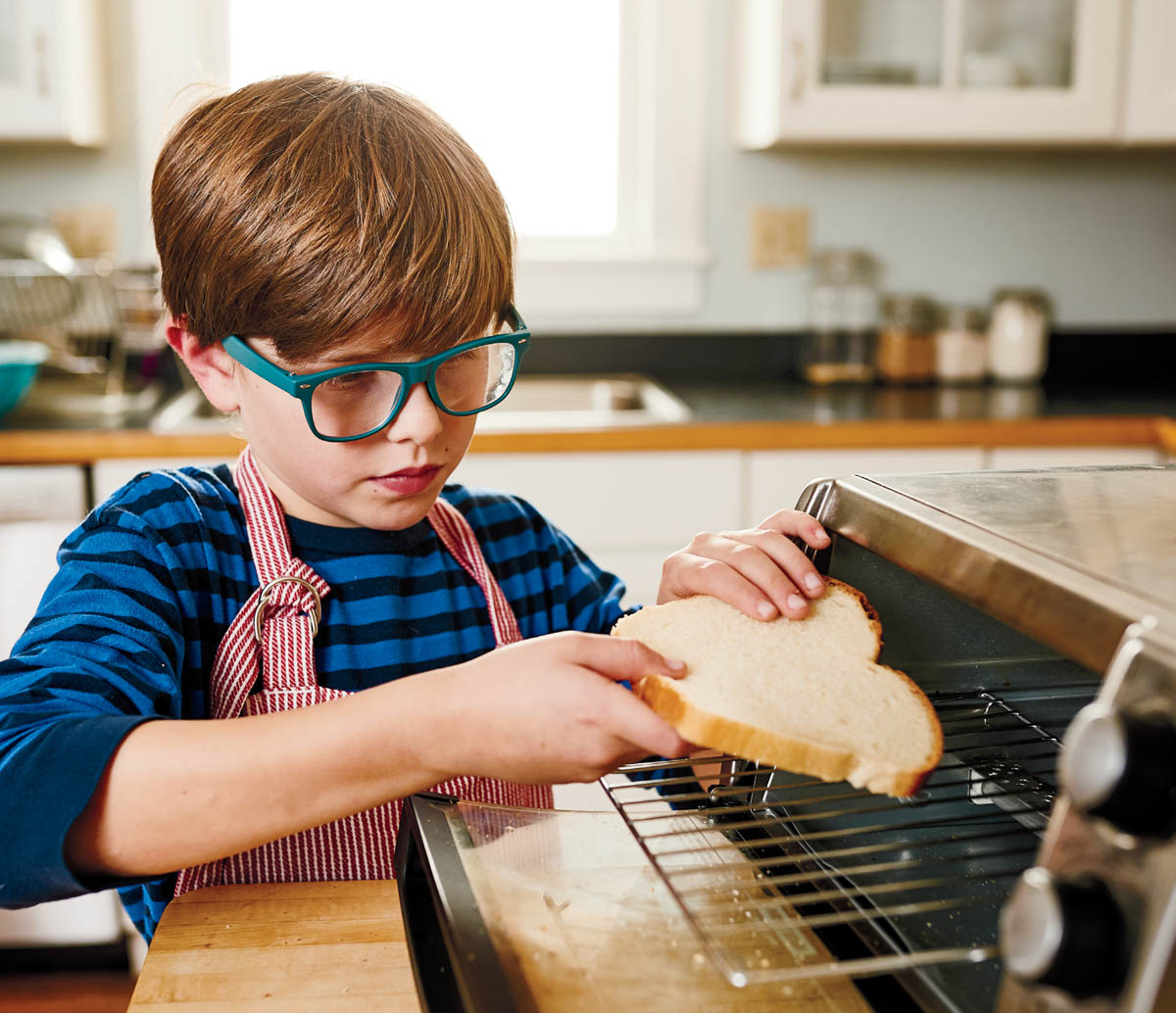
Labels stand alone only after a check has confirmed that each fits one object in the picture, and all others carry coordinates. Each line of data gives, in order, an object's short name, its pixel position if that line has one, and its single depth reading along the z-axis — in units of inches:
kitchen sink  79.9
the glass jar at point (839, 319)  103.3
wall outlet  104.6
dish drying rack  86.7
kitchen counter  75.0
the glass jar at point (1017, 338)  102.4
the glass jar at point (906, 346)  102.6
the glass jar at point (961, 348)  102.7
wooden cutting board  24.4
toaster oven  17.0
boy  25.3
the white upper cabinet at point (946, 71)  89.0
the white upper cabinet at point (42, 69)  83.7
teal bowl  77.0
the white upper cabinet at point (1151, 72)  89.7
